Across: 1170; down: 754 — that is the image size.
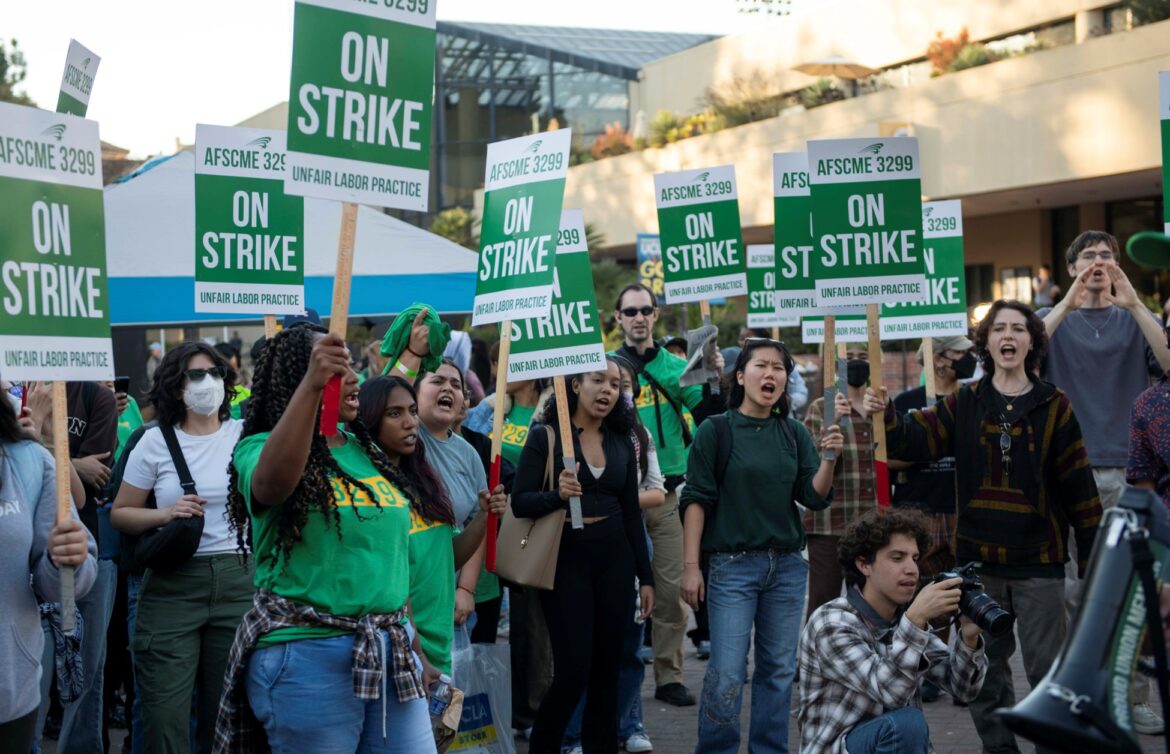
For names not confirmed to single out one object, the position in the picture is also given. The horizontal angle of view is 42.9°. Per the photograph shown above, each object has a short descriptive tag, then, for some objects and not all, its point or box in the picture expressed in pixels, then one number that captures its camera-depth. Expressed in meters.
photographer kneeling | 5.11
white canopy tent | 10.79
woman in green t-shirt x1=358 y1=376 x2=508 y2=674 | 5.43
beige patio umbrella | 29.38
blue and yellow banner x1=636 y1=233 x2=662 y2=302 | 21.55
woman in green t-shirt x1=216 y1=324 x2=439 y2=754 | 4.37
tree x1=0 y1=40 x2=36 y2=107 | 41.97
